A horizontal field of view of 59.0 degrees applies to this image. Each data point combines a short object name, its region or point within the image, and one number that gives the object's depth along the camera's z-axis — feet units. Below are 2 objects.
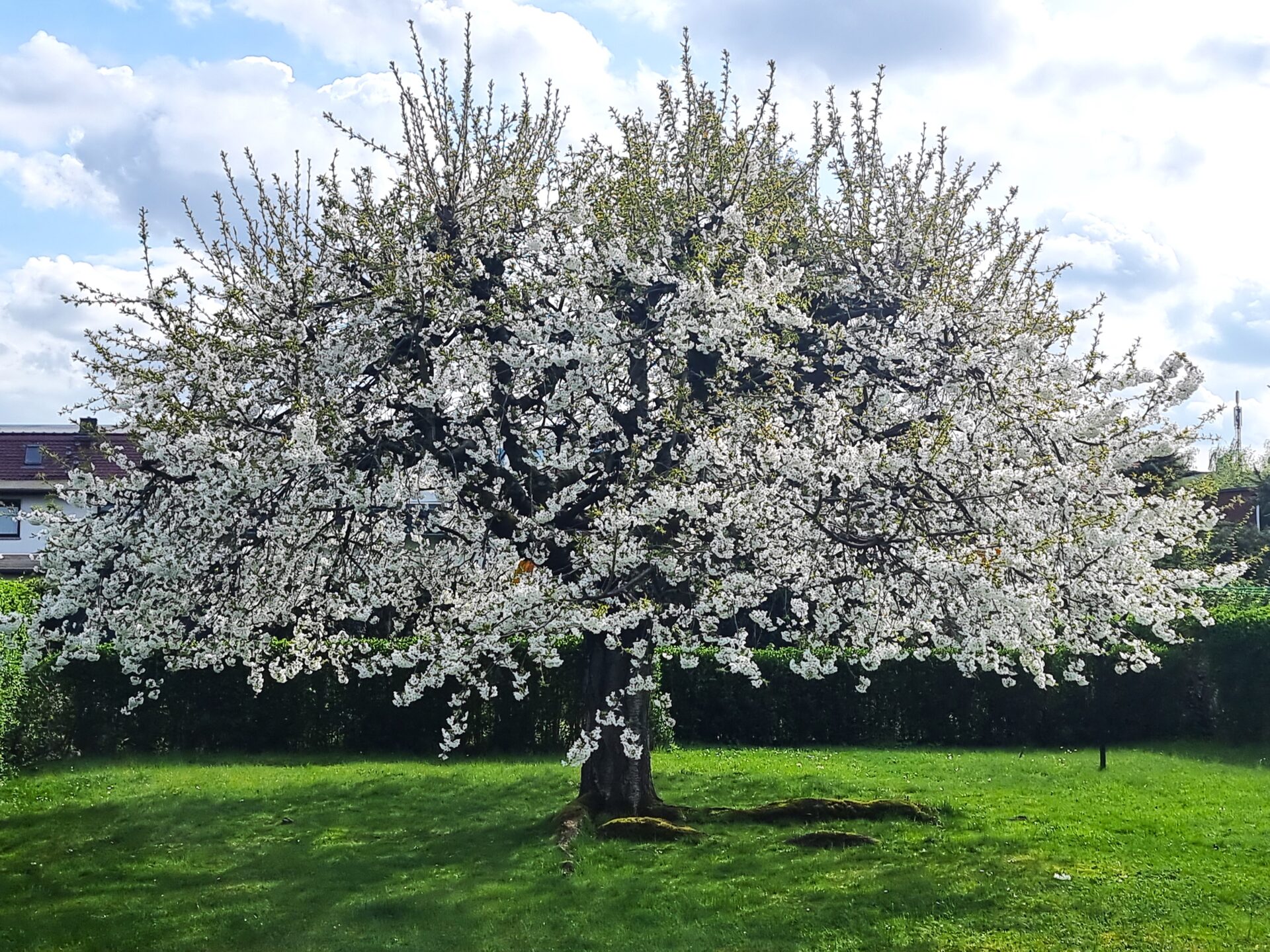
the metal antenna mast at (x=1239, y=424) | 224.59
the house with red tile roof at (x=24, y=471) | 126.41
